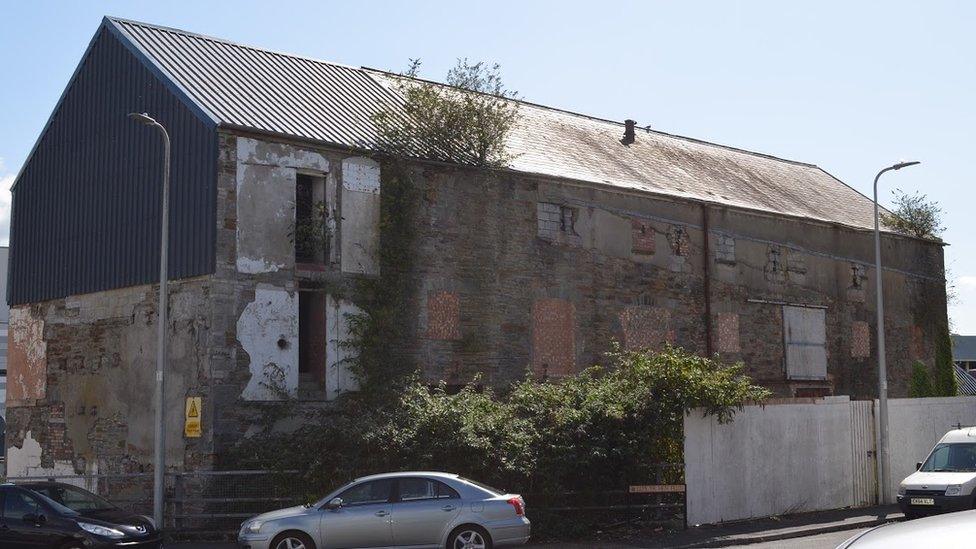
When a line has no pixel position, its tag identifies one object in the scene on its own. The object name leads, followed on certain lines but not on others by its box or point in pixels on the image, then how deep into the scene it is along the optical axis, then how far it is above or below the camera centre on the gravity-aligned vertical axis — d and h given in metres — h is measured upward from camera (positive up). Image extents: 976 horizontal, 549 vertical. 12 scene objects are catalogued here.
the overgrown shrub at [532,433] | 19.75 -0.90
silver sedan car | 15.70 -1.94
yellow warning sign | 20.56 -0.55
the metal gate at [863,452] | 24.44 -1.66
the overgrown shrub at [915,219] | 38.97 +5.82
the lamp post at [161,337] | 19.11 +0.95
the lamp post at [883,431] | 24.44 -1.18
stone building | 22.23 +3.15
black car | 15.67 -1.94
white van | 19.77 -1.90
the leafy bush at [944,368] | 38.54 +0.38
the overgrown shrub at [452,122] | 25.39 +6.37
